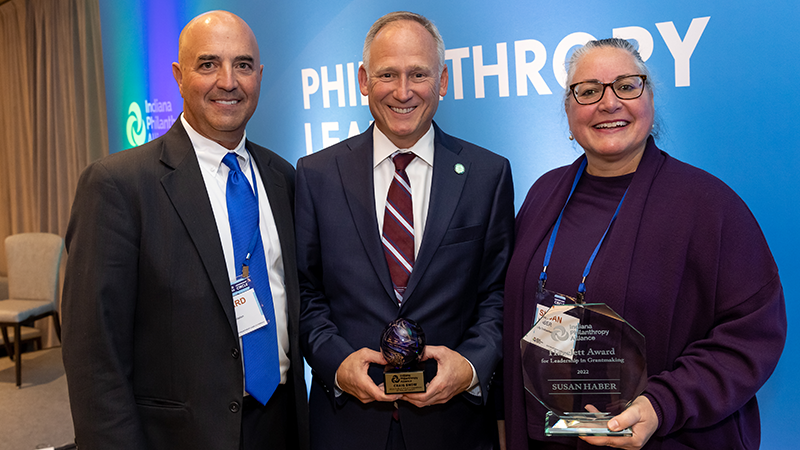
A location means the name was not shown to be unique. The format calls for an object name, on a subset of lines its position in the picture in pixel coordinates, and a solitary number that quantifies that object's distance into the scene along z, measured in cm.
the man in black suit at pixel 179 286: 179
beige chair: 601
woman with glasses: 153
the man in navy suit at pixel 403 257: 190
